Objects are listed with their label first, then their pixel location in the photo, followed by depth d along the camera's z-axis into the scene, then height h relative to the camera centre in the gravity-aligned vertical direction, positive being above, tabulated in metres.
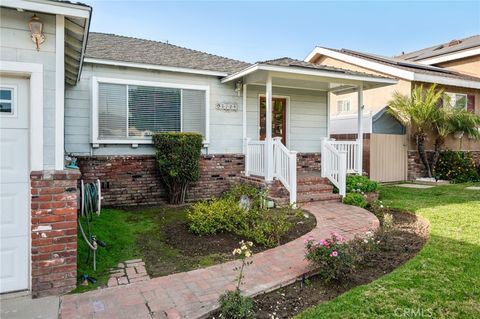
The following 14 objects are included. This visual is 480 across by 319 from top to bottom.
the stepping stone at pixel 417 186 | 11.02 -1.15
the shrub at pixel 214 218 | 5.56 -1.19
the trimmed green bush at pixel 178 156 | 7.82 -0.13
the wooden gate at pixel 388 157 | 11.68 -0.19
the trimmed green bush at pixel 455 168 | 12.37 -0.60
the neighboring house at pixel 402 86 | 12.23 +2.70
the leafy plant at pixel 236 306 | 2.82 -1.36
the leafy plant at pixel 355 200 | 7.67 -1.15
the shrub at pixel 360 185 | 8.32 -0.85
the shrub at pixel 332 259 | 3.60 -1.21
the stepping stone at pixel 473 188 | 10.10 -1.13
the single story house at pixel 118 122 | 3.40 +0.60
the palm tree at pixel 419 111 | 11.52 +1.48
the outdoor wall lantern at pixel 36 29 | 3.36 +1.25
